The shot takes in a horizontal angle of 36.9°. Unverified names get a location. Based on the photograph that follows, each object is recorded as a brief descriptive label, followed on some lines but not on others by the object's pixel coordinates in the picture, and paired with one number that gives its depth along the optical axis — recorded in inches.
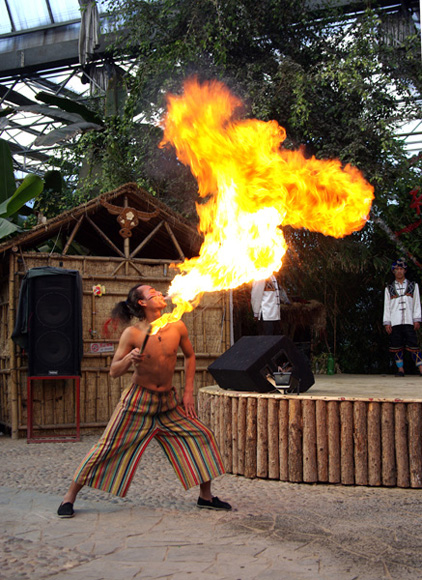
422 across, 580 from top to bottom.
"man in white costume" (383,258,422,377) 344.2
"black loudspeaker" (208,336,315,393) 226.1
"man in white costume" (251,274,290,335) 348.9
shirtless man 165.9
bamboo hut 326.3
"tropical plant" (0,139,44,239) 355.8
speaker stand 309.9
